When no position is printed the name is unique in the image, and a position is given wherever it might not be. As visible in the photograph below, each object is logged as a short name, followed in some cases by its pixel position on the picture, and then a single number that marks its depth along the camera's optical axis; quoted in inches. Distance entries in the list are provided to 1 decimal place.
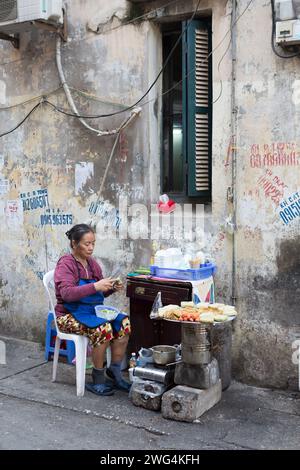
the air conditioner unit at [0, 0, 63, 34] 255.1
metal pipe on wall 228.7
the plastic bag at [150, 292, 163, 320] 207.9
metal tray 196.1
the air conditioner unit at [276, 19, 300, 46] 209.0
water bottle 232.0
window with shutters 240.4
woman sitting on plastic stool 218.1
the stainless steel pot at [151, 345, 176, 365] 210.2
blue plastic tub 225.1
